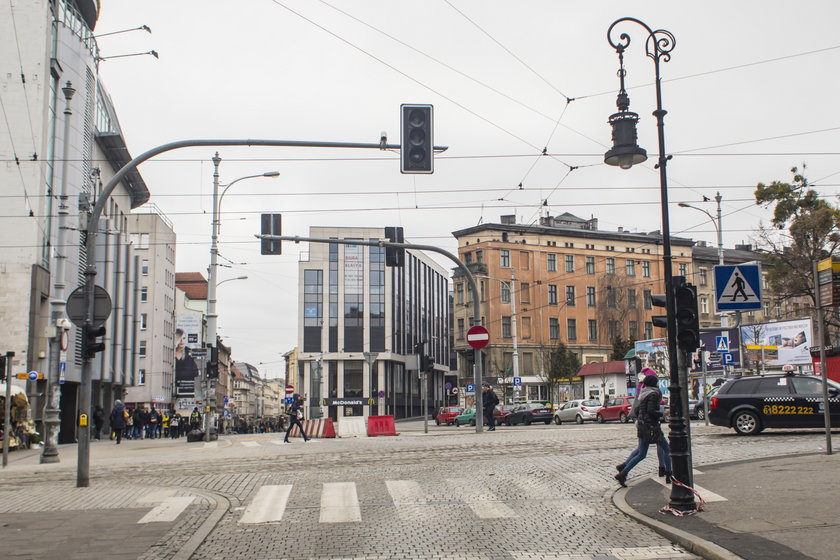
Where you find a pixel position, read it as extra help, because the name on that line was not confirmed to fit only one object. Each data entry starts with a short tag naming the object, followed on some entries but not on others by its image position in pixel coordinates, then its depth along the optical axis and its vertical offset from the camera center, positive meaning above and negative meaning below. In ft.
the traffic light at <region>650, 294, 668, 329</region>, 37.06 +3.10
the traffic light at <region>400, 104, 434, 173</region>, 49.01 +13.69
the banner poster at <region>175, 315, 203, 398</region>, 324.39 +12.79
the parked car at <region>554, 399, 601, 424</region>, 152.79 -5.38
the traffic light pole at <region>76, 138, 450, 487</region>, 47.65 +9.03
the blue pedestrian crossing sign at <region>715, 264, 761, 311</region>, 40.01 +4.21
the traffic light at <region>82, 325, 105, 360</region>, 48.26 +2.50
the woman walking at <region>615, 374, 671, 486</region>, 40.52 -2.10
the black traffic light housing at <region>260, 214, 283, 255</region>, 86.94 +15.44
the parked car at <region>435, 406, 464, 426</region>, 202.28 -7.57
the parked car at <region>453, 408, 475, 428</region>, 188.55 -7.82
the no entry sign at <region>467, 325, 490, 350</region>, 88.53 +4.57
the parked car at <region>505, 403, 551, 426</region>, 164.66 -6.35
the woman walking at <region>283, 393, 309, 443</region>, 94.32 -2.81
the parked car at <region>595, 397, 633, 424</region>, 145.79 -5.07
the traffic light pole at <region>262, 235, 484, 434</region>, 87.20 +12.11
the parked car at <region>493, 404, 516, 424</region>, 168.04 -5.89
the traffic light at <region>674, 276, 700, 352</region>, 34.78 +2.45
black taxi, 70.44 -2.06
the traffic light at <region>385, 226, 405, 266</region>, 87.66 +13.41
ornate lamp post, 33.58 +7.33
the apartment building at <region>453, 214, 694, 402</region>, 263.70 +28.58
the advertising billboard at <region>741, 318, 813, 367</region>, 157.48 +6.56
